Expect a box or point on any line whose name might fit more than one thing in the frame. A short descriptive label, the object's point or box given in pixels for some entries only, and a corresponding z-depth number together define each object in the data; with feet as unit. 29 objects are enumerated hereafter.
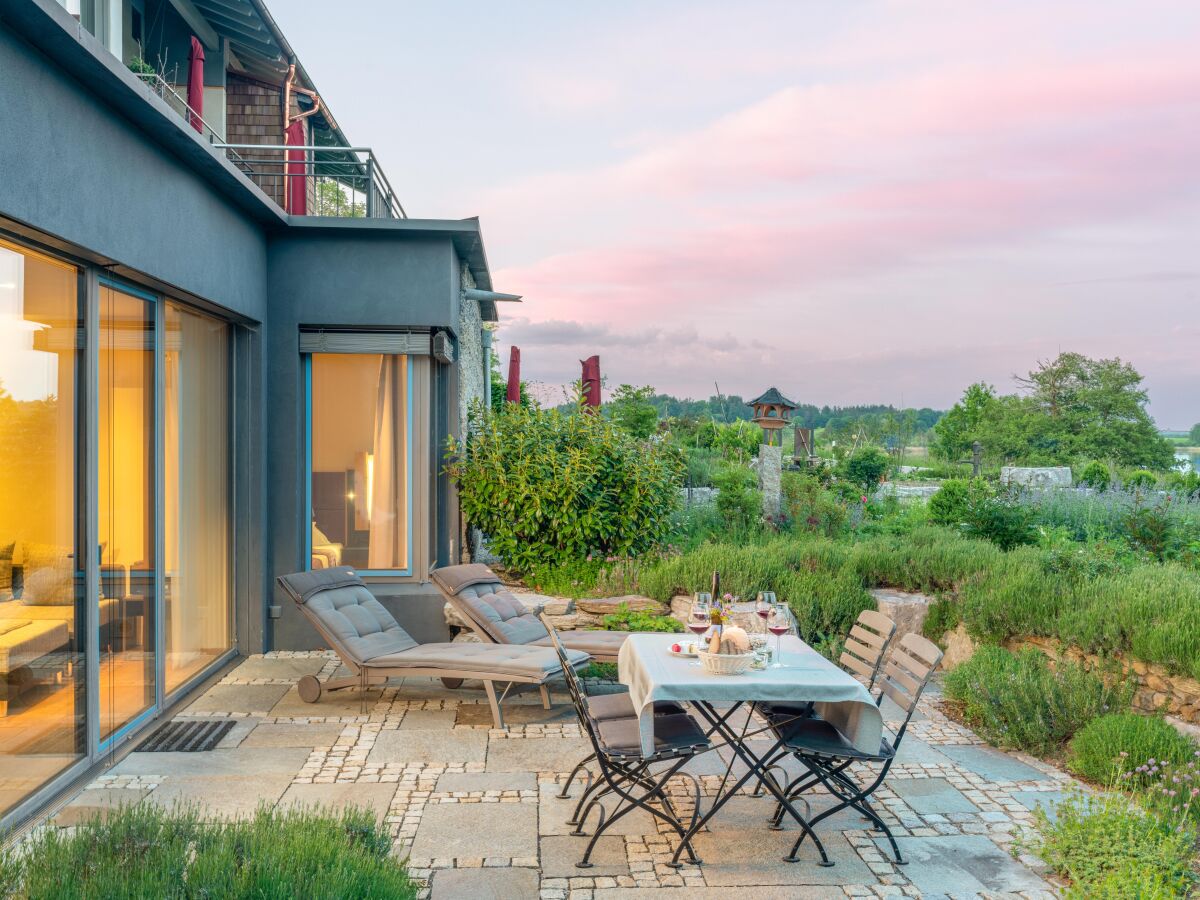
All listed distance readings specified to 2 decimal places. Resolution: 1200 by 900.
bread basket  13.29
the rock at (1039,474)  43.99
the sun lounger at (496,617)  20.51
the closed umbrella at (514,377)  39.52
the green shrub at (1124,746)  14.67
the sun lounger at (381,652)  18.54
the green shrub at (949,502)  34.62
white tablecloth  12.70
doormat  16.98
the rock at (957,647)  23.09
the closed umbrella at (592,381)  34.78
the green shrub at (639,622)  23.68
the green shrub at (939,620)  24.25
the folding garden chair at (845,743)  13.01
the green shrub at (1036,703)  17.08
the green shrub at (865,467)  59.57
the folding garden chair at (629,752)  12.72
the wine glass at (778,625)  14.14
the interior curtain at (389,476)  26.11
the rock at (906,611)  24.88
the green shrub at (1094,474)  61.57
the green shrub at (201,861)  7.84
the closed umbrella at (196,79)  23.34
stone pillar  35.83
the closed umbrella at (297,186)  28.40
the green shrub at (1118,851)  10.88
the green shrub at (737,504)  34.04
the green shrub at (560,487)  26.78
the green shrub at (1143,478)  55.91
